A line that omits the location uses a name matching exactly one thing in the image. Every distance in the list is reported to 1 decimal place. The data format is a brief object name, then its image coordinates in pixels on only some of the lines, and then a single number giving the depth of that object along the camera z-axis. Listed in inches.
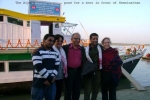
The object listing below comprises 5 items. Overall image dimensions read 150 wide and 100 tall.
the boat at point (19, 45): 359.6
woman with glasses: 160.9
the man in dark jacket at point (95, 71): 171.8
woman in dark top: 176.7
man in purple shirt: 164.1
